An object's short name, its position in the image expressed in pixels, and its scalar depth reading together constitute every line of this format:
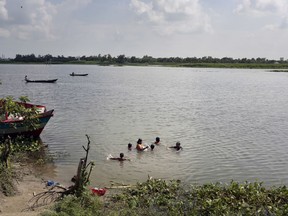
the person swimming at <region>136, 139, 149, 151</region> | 13.75
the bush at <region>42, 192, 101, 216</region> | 6.80
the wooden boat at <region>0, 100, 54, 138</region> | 12.97
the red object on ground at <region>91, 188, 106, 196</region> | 8.84
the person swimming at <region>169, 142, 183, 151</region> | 13.95
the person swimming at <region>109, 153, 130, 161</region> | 12.52
